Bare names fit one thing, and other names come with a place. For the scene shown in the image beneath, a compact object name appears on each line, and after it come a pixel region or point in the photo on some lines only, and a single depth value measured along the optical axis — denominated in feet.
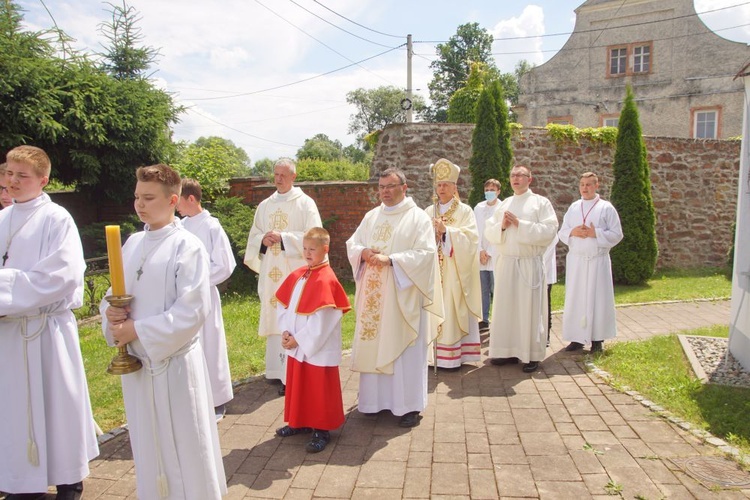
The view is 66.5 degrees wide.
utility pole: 75.92
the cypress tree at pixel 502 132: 39.48
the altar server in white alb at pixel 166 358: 9.71
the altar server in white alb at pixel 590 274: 23.17
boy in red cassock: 14.26
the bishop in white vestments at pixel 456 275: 21.03
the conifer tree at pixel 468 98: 55.57
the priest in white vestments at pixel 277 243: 19.16
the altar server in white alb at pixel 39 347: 11.35
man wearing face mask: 27.22
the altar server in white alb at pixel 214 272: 16.12
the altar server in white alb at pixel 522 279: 21.06
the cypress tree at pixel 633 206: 40.16
